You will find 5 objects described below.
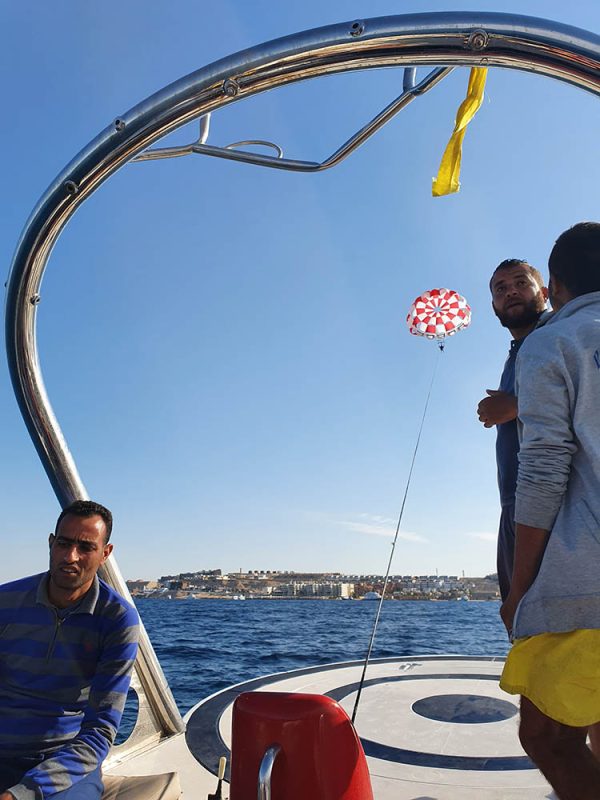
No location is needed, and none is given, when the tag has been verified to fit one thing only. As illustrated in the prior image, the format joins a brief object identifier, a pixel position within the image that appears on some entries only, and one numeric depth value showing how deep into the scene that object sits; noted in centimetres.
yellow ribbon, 212
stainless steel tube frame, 143
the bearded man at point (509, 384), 205
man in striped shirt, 195
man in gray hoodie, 122
